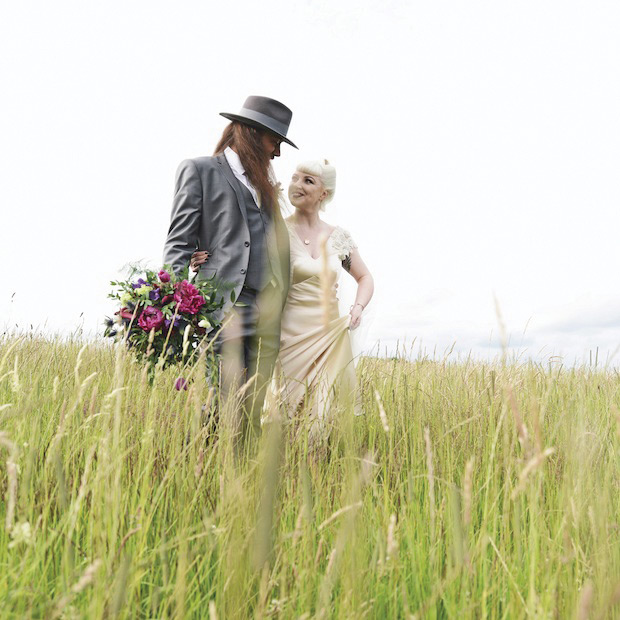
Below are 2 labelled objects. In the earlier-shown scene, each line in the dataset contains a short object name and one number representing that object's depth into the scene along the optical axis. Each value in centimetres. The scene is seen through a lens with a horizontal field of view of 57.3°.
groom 316
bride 368
